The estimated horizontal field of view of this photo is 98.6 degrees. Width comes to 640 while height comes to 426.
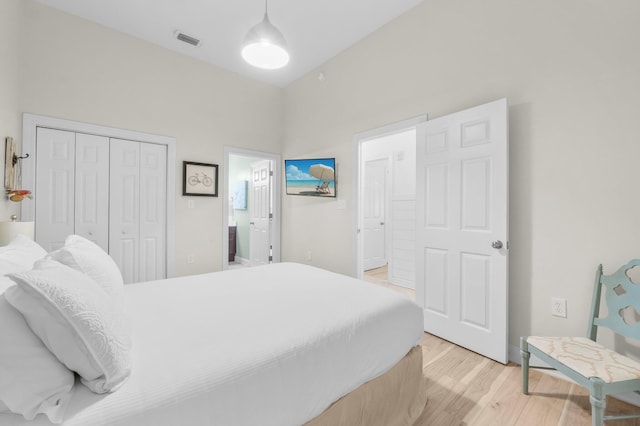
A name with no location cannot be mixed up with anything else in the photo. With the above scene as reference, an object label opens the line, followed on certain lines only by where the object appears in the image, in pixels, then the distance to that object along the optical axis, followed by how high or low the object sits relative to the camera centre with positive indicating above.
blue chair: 1.32 -0.78
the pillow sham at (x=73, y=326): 0.75 -0.32
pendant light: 1.99 +1.27
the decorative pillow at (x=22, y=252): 1.16 -0.19
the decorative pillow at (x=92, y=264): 1.16 -0.23
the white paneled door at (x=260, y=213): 4.79 +0.00
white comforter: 0.81 -0.52
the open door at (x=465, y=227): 2.13 -0.11
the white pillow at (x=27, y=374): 0.67 -0.42
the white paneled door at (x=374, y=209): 5.28 +0.09
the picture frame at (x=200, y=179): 3.65 +0.47
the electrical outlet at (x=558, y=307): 1.95 -0.66
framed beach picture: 3.73 +0.53
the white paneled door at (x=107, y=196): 2.86 +0.18
